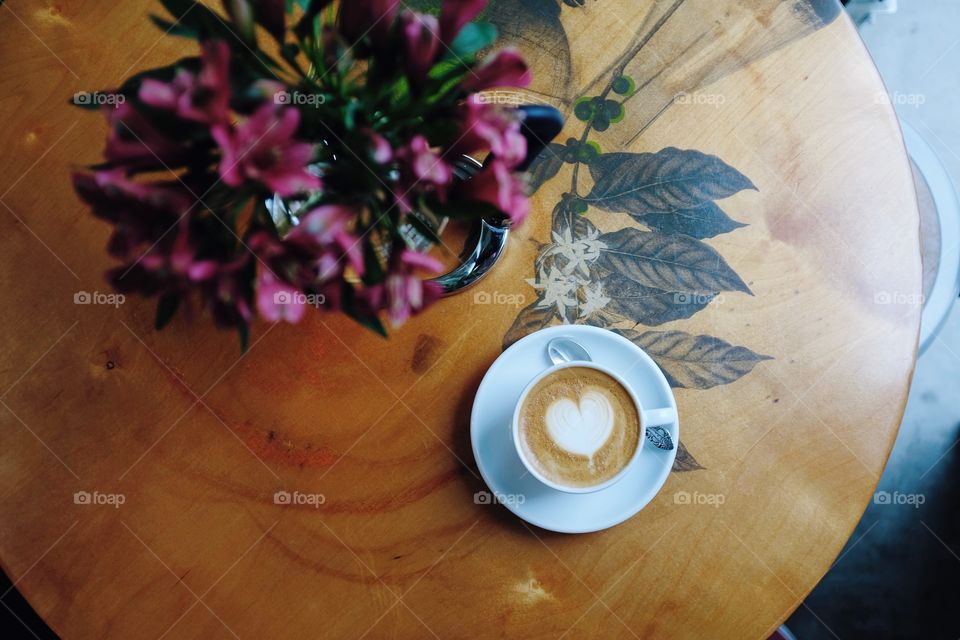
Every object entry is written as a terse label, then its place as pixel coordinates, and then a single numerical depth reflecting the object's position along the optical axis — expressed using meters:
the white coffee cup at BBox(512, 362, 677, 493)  0.76
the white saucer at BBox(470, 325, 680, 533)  0.81
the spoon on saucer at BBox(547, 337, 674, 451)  0.85
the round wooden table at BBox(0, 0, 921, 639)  0.83
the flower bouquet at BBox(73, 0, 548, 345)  0.50
